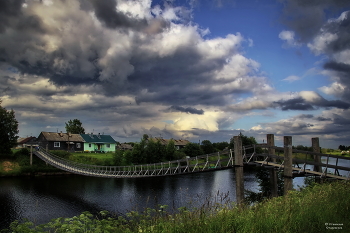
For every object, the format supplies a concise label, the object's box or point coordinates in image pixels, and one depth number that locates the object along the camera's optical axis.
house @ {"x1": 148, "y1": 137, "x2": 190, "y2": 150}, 82.64
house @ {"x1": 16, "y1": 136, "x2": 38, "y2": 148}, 74.49
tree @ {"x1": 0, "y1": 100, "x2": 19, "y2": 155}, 43.09
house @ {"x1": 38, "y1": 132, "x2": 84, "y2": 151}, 57.25
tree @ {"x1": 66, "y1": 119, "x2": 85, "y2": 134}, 83.81
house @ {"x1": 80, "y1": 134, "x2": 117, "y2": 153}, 64.38
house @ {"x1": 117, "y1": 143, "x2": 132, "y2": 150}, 76.62
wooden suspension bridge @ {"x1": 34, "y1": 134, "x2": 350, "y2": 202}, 13.06
